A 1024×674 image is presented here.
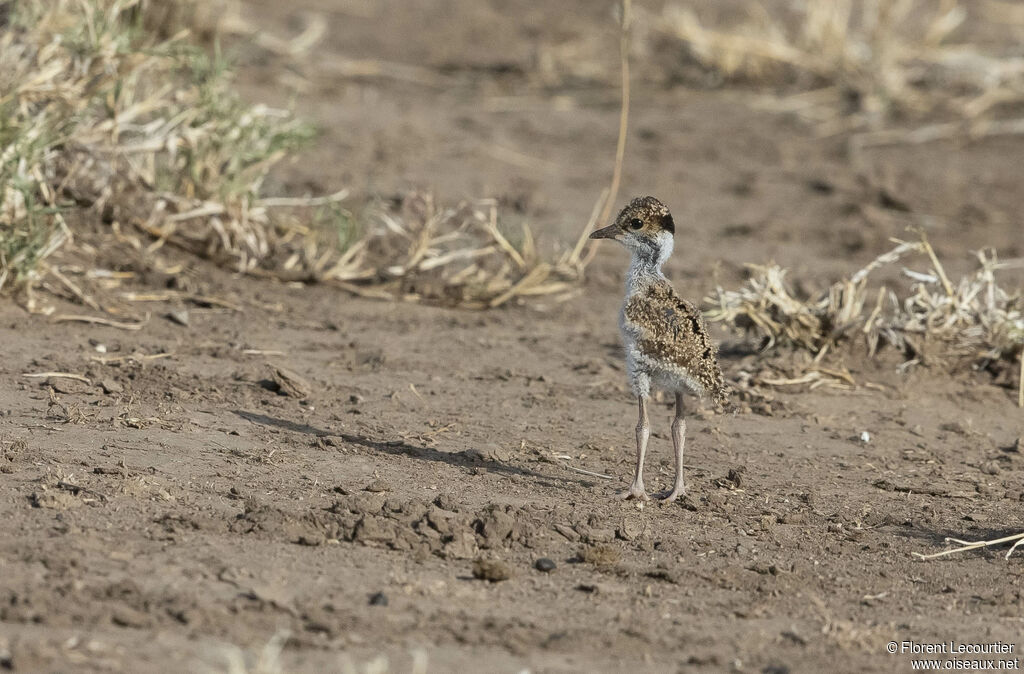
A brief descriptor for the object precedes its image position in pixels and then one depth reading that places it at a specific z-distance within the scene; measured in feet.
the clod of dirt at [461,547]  30.35
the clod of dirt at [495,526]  31.27
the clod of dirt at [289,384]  40.40
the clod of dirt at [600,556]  30.78
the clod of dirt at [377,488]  33.78
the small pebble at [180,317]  45.65
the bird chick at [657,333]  34.37
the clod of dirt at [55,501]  30.63
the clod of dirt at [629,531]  32.40
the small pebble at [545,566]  30.27
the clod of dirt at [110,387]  38.65
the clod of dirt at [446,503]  32.96
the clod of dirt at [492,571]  29.30
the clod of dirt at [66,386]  38.24
